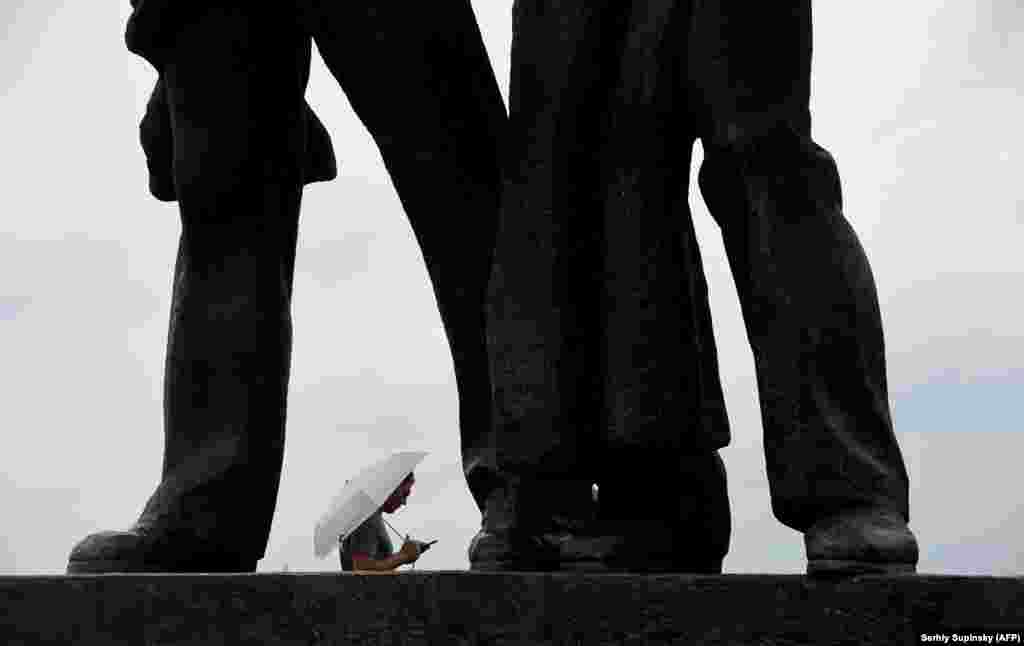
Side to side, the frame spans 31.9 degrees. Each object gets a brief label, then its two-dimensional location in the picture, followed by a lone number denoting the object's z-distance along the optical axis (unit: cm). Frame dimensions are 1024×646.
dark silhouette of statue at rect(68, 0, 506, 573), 497
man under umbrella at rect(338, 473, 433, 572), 689
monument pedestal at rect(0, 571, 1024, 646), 373
